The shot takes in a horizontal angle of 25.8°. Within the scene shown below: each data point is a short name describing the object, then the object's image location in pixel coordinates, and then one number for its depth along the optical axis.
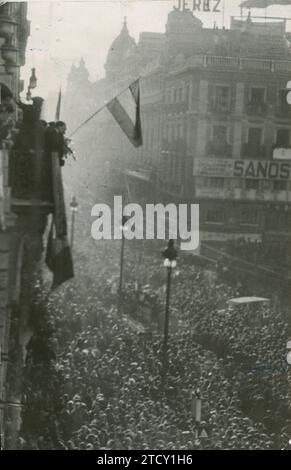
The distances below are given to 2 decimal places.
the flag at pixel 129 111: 11.02
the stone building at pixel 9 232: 8.98
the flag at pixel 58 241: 9.57
